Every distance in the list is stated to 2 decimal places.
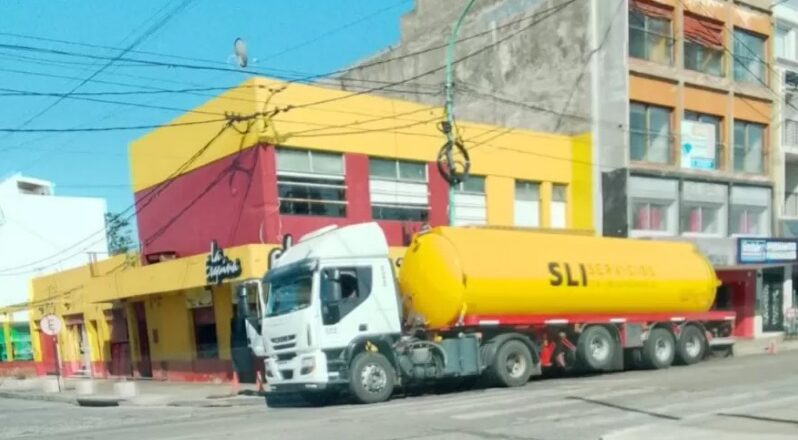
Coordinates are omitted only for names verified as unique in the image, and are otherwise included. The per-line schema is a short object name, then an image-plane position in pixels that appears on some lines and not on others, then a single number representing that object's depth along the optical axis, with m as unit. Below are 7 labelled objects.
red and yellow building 20.03
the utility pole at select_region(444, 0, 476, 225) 18.48
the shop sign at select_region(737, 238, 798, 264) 27.12
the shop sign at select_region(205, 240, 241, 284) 19.00
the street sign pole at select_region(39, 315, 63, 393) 23.22
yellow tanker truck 14.06
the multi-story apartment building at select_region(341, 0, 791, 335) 26.44
